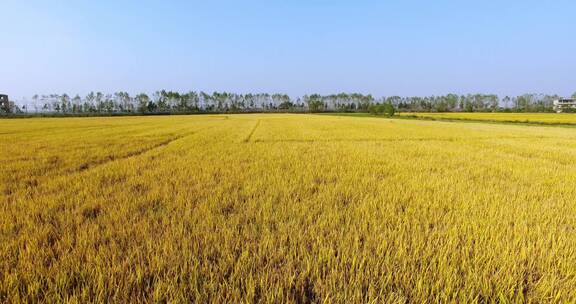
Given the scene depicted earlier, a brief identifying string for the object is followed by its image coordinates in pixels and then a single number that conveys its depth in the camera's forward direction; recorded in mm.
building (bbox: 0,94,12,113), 106738
